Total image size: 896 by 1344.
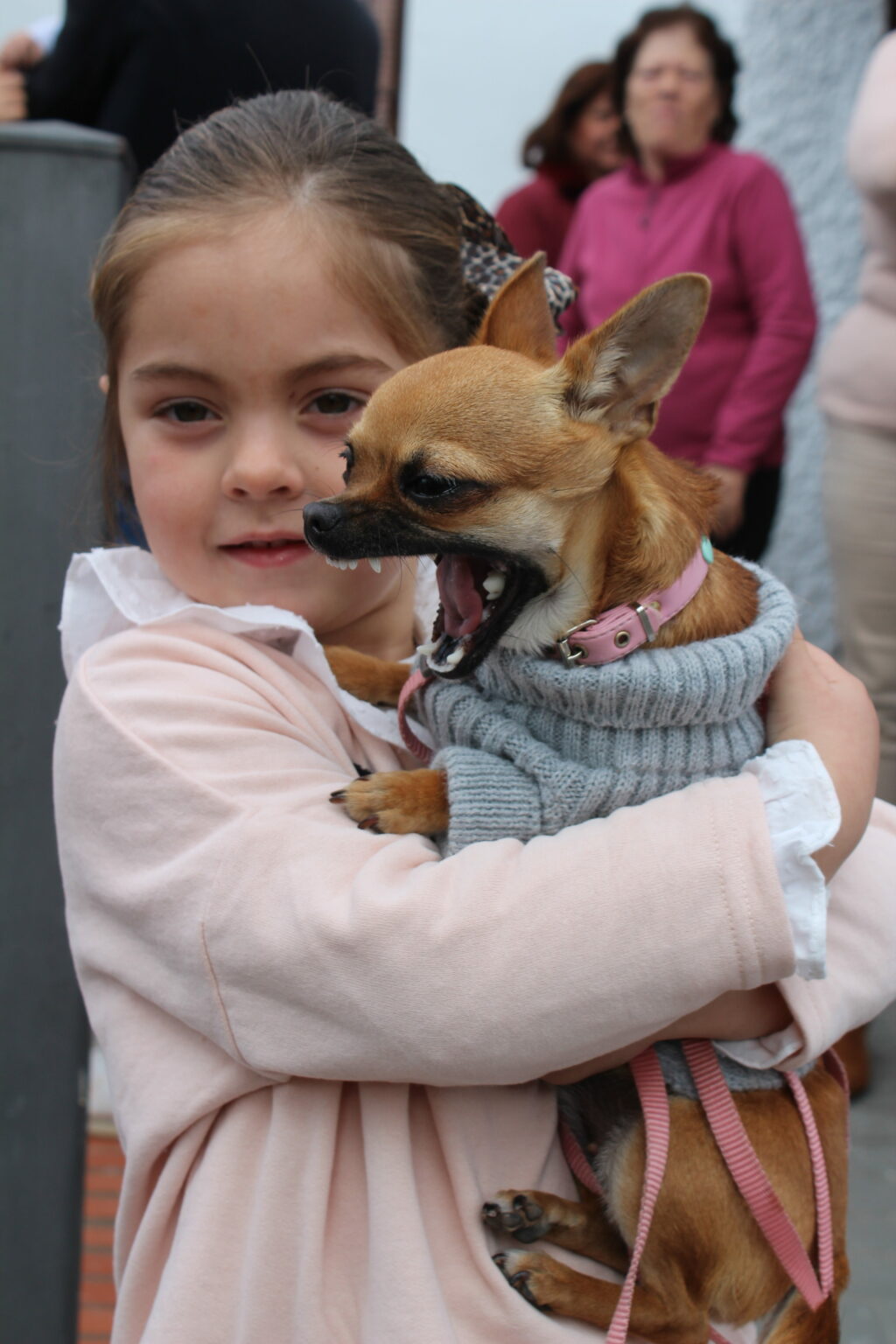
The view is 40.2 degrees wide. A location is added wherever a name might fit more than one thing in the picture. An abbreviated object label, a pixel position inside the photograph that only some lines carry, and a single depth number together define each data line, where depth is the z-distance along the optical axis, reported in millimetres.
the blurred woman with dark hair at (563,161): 4160
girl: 1086
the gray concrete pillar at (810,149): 5129
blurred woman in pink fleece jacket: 3477
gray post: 1947
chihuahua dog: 1261
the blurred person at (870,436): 2775
